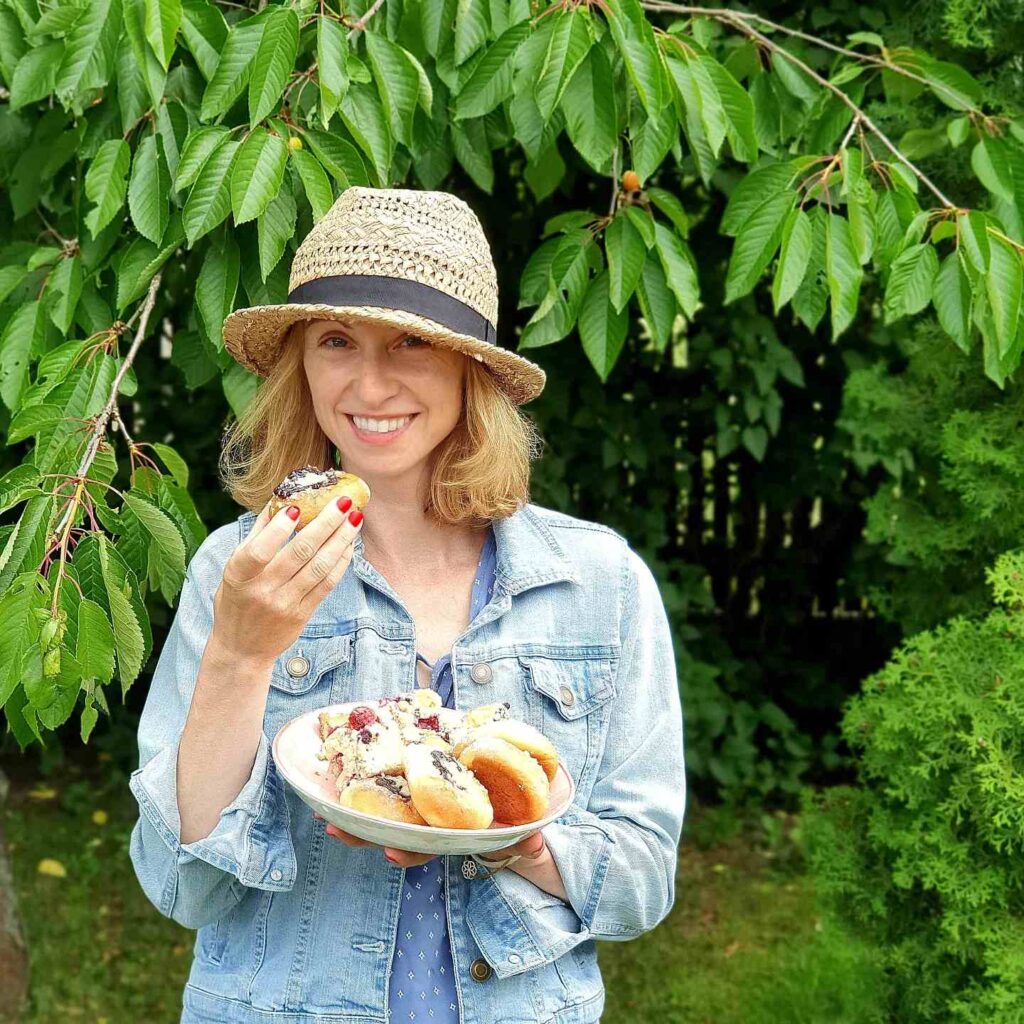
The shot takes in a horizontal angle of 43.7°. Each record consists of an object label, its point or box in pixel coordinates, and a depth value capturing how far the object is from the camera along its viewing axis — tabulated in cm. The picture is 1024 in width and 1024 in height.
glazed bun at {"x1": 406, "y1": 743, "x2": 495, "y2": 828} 134
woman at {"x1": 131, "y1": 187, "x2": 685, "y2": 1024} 153
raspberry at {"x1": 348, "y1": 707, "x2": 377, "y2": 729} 146
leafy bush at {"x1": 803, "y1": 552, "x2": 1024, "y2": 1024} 238
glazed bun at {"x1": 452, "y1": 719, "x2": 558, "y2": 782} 144
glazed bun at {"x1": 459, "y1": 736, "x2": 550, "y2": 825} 138
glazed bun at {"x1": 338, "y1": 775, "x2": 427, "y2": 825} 136
